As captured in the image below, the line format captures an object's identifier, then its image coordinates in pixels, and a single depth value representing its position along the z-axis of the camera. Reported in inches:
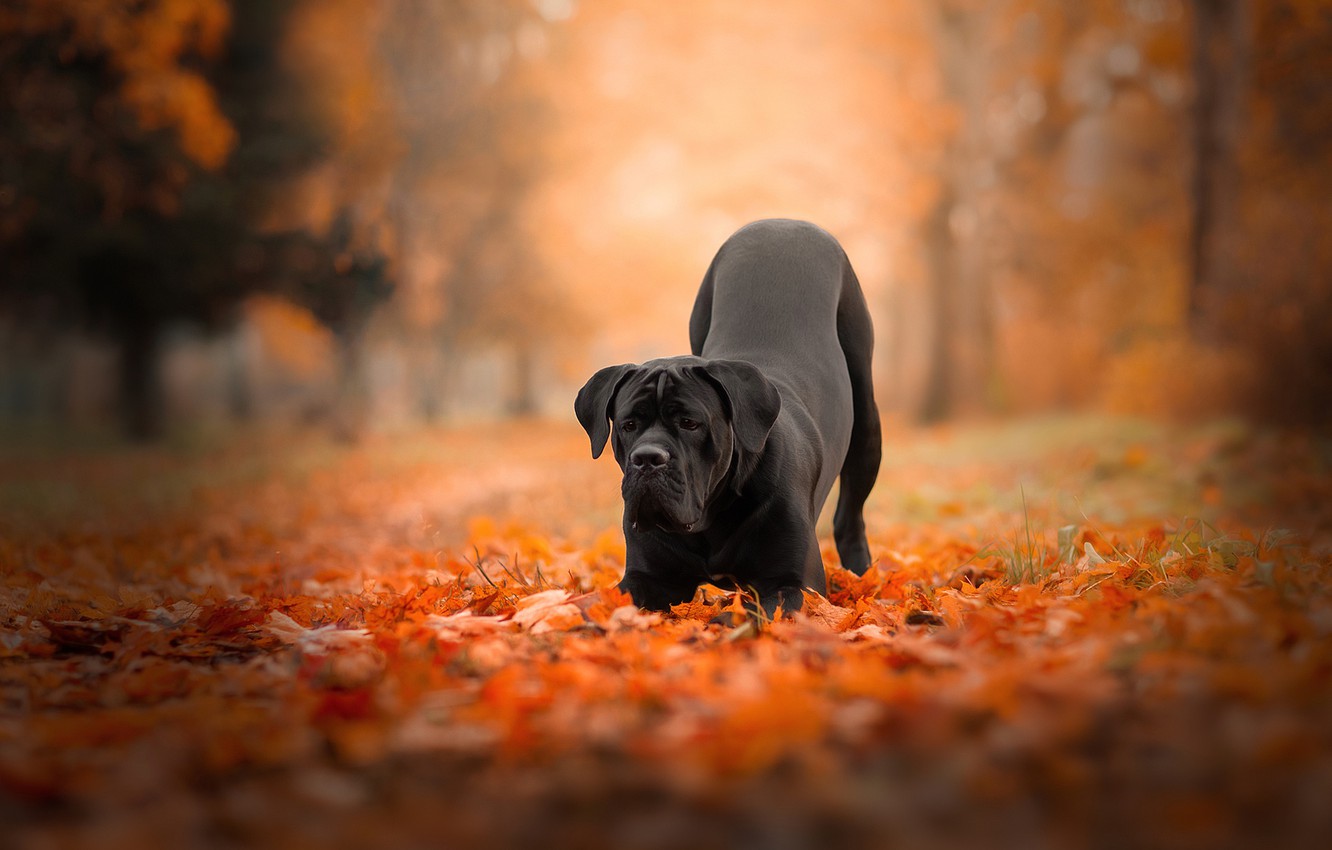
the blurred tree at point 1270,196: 399.2
